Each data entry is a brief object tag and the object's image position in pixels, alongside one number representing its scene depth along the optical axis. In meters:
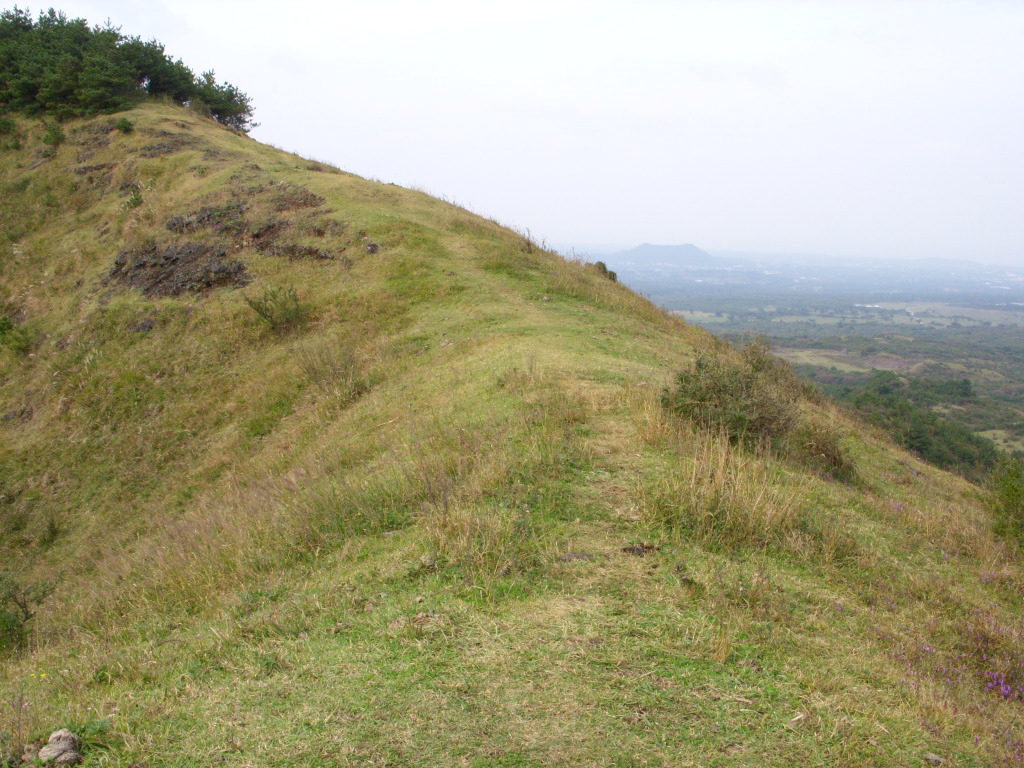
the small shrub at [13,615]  5.20
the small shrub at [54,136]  22.34
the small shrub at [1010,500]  6.57
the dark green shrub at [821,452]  7.33
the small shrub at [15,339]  14.91
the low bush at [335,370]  10.20
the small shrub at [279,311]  13.10
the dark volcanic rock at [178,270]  15.07
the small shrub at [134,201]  18.48
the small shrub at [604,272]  17.90
